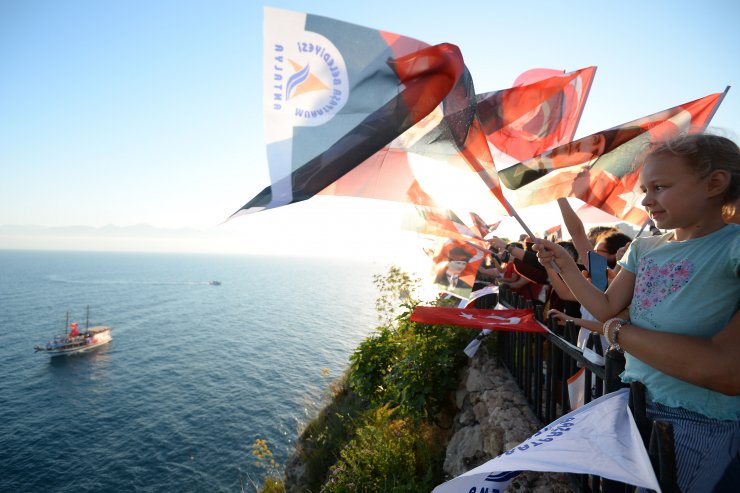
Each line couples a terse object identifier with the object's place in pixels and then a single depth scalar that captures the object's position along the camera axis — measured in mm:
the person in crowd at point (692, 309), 1335
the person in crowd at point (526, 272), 3406
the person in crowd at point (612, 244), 4148
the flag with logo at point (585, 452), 1242
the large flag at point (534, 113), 4309
